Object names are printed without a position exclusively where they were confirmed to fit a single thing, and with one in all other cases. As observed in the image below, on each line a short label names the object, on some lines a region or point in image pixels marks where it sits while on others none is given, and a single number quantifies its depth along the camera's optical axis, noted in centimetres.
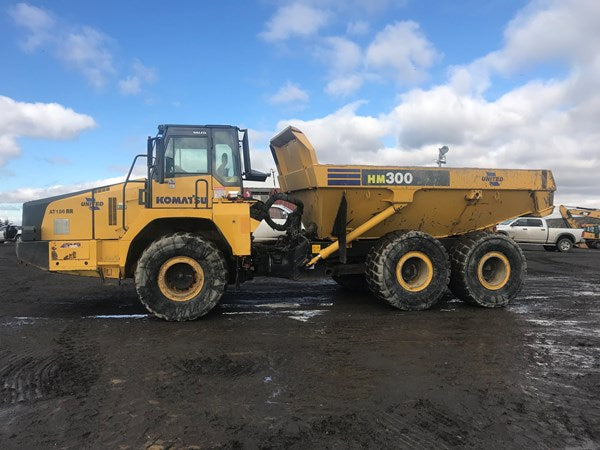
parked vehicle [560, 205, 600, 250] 2508
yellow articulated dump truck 630
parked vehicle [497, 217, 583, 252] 2175
